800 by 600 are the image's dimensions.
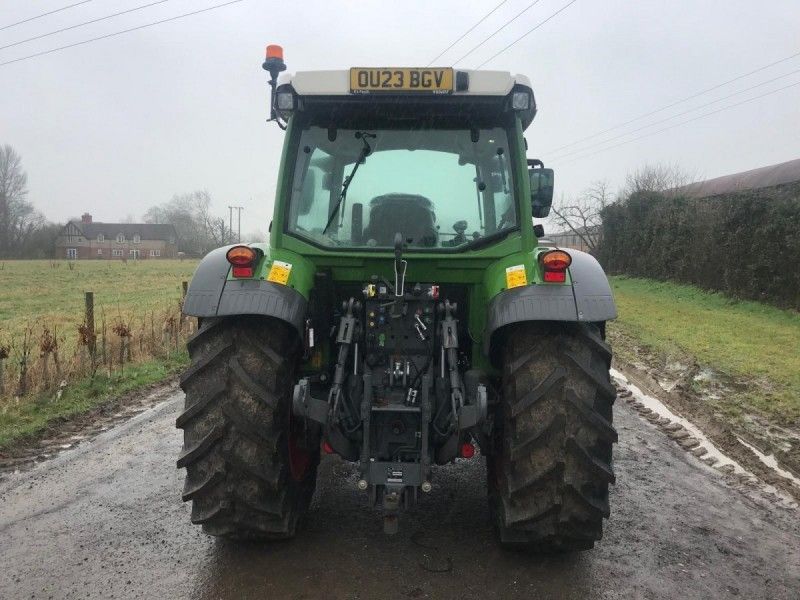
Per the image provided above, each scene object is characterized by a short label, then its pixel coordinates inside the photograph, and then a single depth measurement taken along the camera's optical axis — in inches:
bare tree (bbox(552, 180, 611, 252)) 1192.8
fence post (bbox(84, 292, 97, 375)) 296.2
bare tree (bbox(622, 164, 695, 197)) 1325.0
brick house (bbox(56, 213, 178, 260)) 3452.3
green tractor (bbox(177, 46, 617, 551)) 121.3
